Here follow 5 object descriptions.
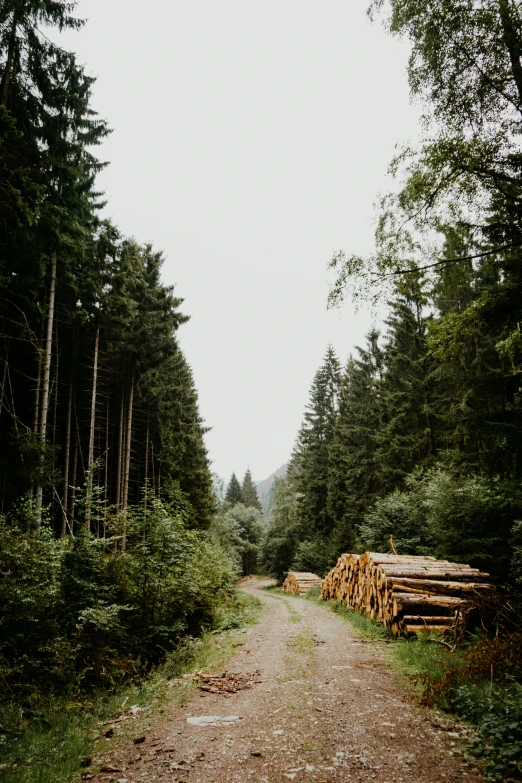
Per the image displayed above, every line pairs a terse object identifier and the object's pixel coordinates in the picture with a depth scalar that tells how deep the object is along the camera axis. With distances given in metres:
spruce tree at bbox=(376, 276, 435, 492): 20.06
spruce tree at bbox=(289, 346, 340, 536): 30.39
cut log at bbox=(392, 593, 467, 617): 8.05
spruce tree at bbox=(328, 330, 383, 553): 24.31
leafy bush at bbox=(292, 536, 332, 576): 26.62
